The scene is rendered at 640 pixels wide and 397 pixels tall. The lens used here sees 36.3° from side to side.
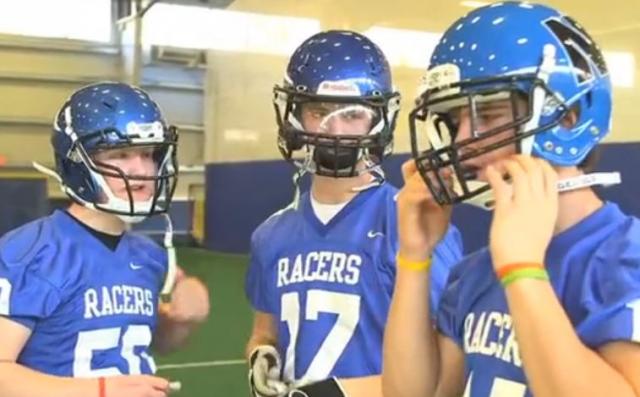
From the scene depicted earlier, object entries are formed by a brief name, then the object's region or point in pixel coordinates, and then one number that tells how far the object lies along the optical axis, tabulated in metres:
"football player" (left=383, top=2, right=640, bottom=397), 1.21
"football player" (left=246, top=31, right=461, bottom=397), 1.99
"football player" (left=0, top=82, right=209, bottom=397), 1.93
